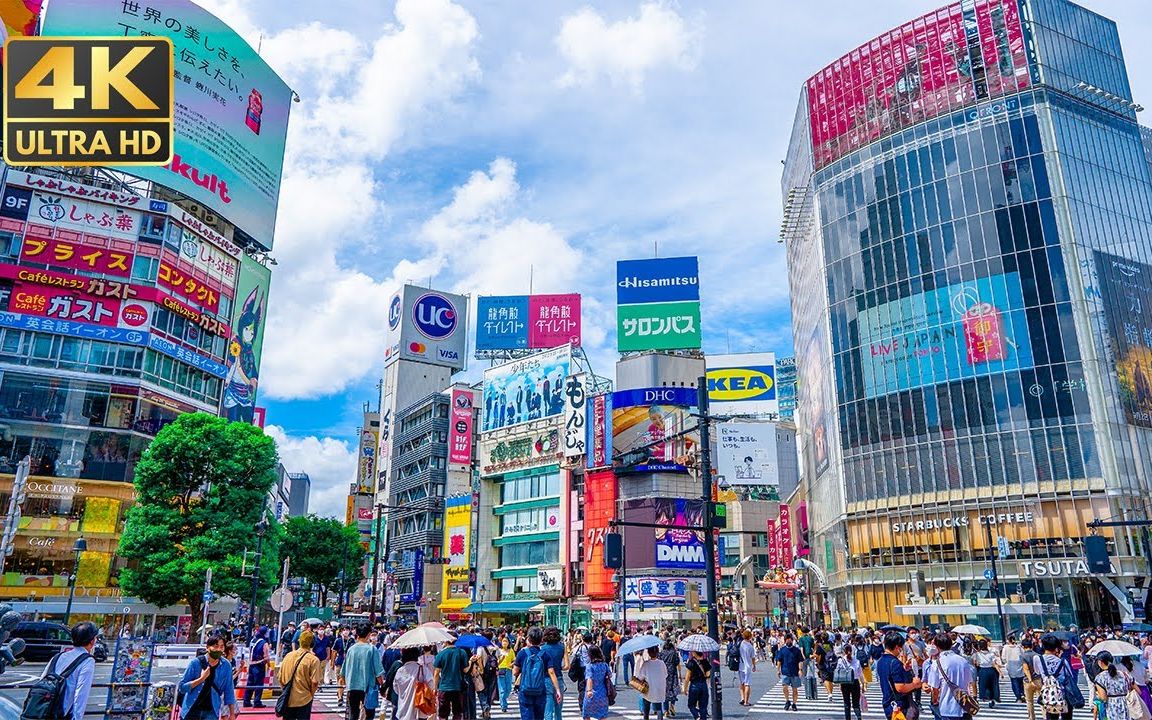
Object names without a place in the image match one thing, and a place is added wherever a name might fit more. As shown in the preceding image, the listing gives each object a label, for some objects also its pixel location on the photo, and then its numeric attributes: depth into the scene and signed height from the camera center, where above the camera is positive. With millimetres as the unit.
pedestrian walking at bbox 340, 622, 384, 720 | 12656 -1456
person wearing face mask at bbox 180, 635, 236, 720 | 8938 -1208
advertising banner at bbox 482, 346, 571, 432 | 67062 +16606
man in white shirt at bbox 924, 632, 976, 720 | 10195 -1267
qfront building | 47656 +17388
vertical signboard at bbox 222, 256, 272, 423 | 55688 +17014
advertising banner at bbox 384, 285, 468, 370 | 94812 +30450
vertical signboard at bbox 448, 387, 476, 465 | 75750 +14700
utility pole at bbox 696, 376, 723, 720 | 14764 +823
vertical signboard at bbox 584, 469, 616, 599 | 57812 +4179
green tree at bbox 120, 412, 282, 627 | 35781 +3247
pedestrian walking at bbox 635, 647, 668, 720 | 14633 -1767
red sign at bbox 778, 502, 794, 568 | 63397 +3465
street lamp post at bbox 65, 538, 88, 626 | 33100 +715
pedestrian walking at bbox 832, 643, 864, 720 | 15391 -1896
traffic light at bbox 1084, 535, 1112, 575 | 20734 +692
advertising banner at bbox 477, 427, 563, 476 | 65625 +10883
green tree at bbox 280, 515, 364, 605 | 72312 +2922
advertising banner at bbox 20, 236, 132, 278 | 46969 +19165
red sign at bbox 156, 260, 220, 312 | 49938 +18780
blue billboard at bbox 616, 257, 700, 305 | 67625 +25301
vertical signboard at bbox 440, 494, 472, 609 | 69625 +2472
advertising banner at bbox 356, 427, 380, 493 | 108650 +16214
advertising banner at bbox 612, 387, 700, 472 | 60469 +12210
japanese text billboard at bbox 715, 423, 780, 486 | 54688 +8688
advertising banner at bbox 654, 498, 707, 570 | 57000 +2942
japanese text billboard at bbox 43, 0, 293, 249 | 51844 +33543
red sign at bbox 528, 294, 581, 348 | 81188 +26359
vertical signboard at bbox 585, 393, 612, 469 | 60906 +11429
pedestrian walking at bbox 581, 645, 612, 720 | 12375 -1661
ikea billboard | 65938 +16699
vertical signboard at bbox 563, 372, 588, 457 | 62219 +12922
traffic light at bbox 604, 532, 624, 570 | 16969 +650
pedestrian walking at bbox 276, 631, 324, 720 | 10500 -1303
